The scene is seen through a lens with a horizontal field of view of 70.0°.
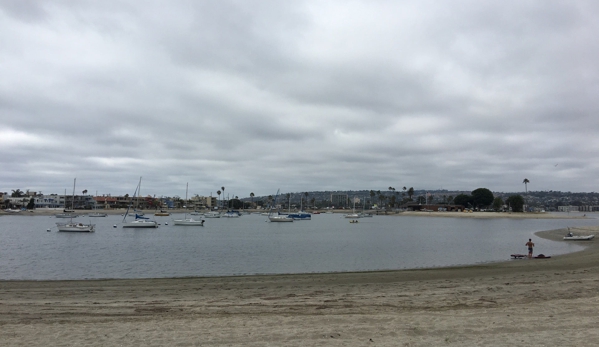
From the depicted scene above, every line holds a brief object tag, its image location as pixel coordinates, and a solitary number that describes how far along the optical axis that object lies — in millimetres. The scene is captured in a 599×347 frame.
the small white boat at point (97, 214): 176788
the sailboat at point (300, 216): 162600
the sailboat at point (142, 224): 94625
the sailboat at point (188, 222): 108312
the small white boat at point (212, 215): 175625
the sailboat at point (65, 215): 153750
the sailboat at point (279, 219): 134375
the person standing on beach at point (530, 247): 34331
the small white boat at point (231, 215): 186500
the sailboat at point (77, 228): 78250
